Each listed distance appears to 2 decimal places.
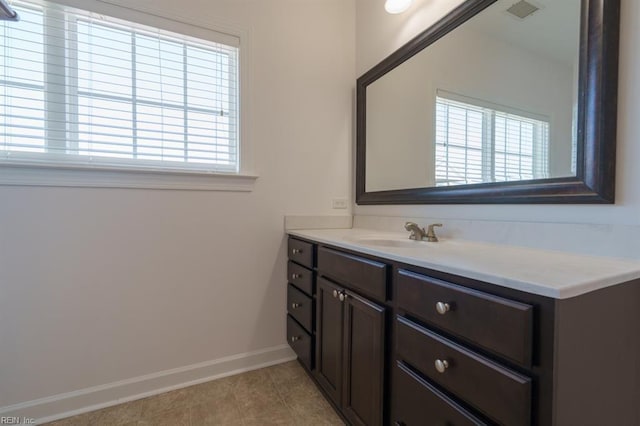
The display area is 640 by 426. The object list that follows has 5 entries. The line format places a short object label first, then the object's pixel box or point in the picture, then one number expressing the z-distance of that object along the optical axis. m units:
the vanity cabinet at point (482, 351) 0.62
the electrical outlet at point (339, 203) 2.16
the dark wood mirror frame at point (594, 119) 0.92
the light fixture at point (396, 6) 1.68
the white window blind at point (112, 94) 1.41
